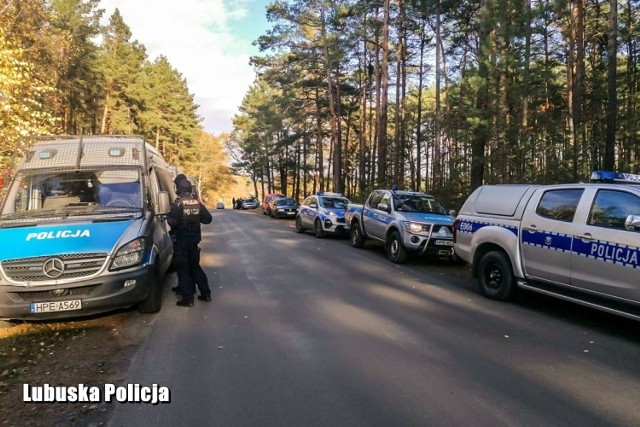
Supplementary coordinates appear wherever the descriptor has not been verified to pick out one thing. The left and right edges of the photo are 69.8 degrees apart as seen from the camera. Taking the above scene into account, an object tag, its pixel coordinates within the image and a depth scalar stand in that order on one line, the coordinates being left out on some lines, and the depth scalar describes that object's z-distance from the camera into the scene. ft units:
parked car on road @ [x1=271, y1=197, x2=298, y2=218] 102.01
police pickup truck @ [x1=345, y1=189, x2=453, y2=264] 36.58
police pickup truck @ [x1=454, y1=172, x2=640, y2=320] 18.92
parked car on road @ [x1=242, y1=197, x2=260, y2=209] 173.37
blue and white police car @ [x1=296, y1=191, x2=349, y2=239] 56.24
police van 18.51
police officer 23.72
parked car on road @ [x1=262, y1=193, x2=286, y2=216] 115.34
